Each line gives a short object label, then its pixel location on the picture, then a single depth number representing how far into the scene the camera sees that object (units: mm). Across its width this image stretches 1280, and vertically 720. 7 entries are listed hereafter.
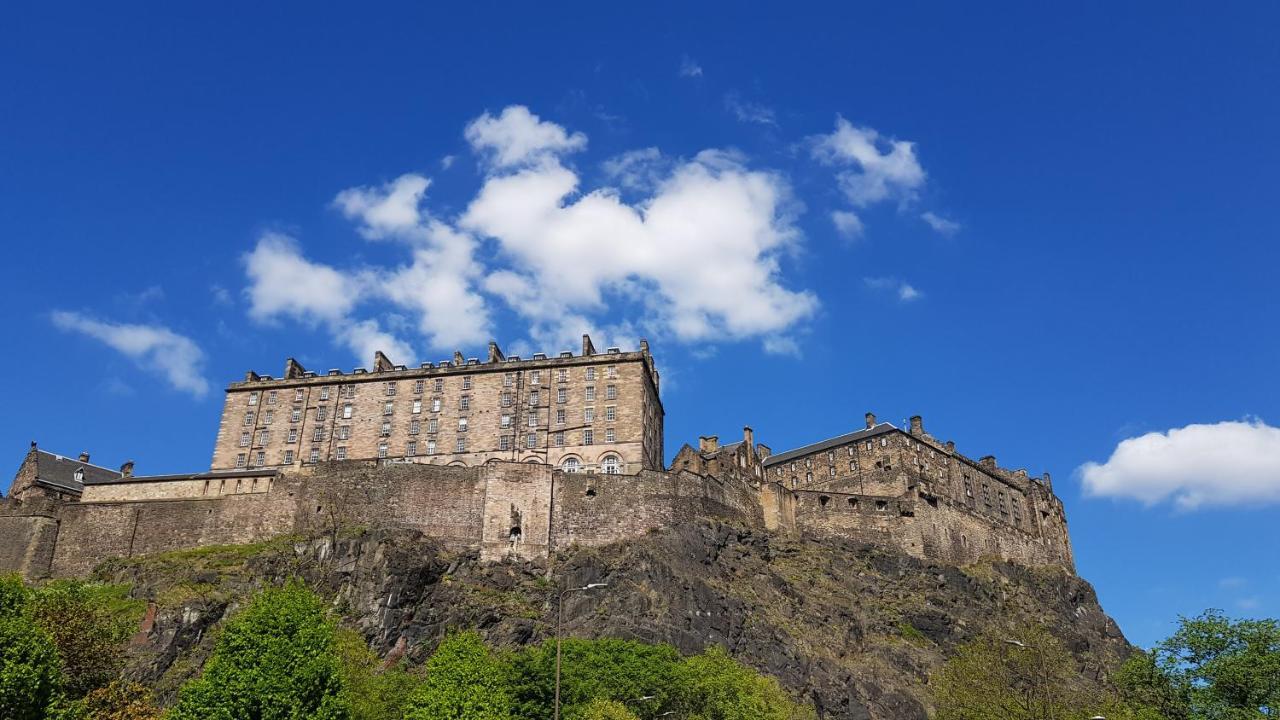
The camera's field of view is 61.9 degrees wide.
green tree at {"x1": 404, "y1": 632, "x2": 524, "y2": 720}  50969
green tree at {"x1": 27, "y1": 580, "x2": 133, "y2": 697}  51812
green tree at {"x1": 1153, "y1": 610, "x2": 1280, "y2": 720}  64188
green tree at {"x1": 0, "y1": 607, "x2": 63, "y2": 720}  43469
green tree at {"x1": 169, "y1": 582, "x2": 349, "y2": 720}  47281
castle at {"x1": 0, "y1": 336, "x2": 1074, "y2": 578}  81250
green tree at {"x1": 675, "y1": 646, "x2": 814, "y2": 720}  56678
